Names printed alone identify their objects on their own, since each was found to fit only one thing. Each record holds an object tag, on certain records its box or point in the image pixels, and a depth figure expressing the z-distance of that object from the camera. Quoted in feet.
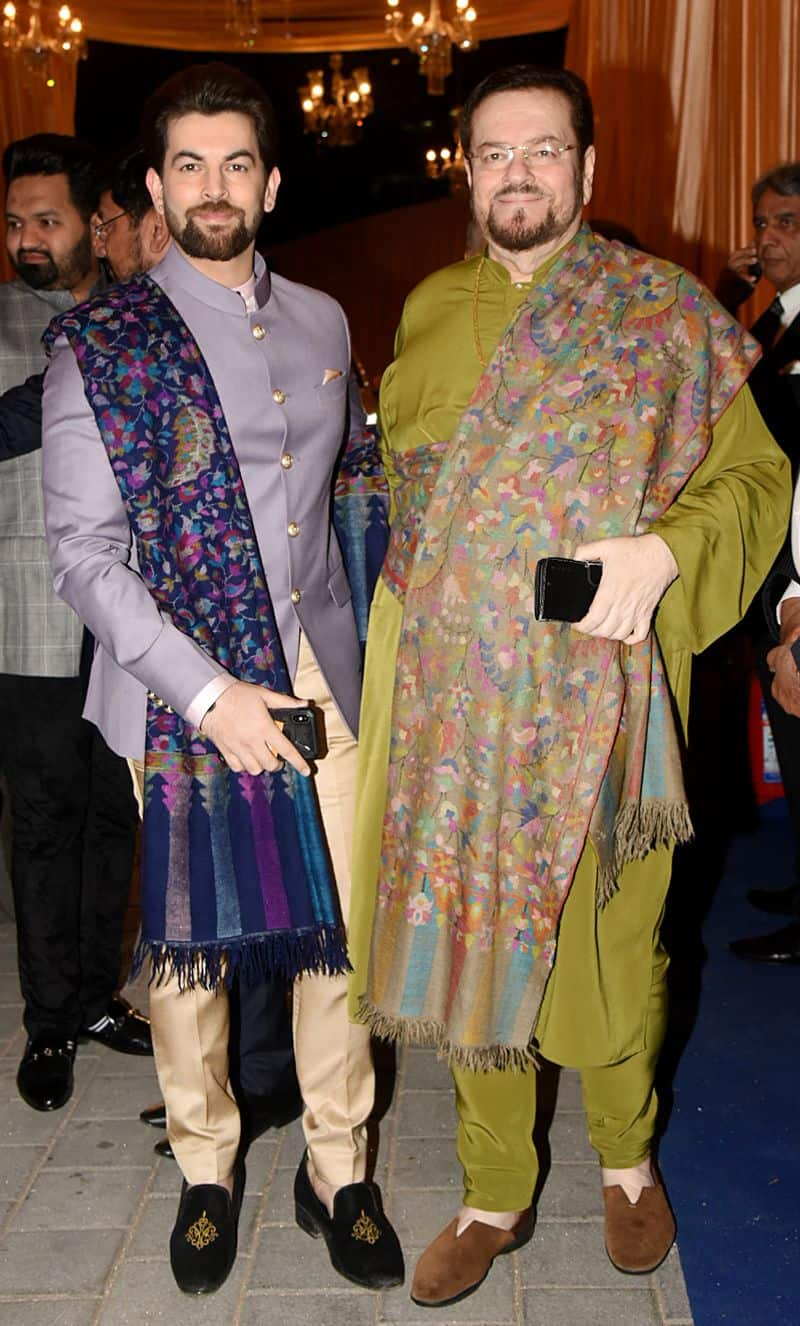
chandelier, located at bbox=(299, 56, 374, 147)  24.91
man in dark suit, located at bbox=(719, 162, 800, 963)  8.52
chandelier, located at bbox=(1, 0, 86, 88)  16.66
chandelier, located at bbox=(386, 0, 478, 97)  17.88
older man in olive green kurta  6.24
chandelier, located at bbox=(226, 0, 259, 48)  17.42
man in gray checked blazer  8.47
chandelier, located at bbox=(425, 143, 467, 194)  30.25
